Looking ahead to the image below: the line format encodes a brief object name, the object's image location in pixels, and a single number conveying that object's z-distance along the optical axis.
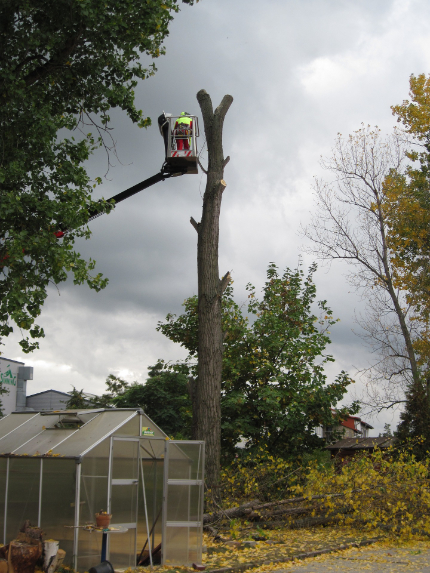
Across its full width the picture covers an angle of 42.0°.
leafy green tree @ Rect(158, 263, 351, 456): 16.31
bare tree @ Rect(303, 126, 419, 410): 21.55
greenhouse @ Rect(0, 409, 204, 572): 8.70
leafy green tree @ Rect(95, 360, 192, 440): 30.92
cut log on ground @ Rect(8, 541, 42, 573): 8.25
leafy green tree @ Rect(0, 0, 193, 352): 9.36
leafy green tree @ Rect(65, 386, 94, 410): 36.22
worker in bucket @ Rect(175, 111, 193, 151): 12.64
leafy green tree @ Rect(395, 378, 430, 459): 17.30
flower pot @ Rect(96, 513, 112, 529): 8.45
